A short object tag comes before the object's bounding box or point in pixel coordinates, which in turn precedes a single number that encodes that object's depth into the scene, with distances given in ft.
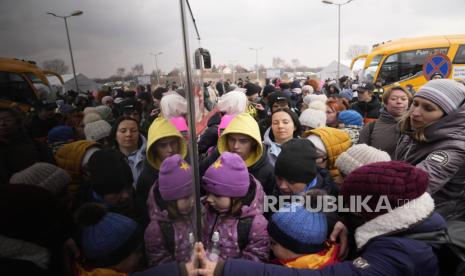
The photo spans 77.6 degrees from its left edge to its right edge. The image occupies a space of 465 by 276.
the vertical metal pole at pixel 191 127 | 3.41
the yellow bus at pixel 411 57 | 38.50
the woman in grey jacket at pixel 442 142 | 5.93
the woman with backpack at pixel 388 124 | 8.93
